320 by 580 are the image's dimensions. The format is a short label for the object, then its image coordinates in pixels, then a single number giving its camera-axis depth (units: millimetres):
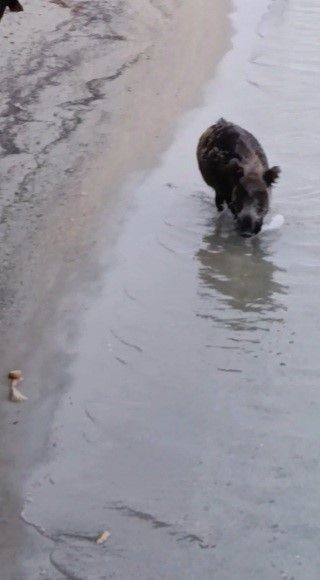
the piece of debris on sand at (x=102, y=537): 5330
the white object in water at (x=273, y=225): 8945
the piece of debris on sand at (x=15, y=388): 6457
